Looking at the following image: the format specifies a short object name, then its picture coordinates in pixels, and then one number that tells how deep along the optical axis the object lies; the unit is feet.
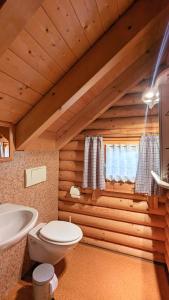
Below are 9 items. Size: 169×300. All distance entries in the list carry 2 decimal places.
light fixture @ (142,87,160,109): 5.72
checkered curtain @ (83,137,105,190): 8.22
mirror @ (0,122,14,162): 5.70
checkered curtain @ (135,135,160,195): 7.30
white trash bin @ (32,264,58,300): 5.29
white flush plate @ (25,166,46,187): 6.79
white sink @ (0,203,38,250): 4.67
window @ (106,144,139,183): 7.82
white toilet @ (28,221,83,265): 5.83
